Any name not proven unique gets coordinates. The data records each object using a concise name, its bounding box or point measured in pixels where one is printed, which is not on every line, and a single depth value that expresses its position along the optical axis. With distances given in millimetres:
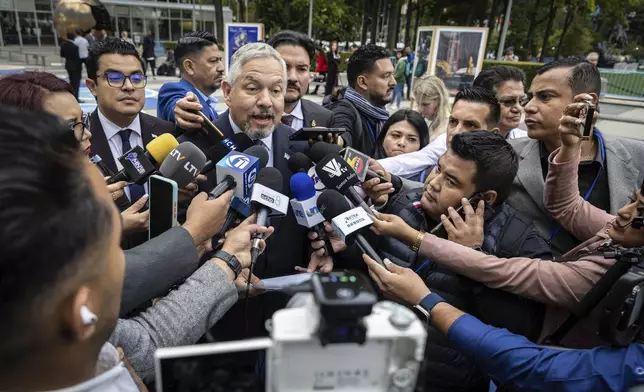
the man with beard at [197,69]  3502
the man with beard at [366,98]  3336
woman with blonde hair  3871
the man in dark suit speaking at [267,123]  1935
